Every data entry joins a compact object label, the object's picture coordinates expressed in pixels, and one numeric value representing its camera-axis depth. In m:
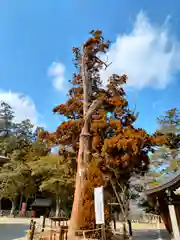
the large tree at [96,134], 9.28
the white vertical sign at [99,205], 5.91
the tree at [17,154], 22.72
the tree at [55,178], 21.45
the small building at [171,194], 6.64
